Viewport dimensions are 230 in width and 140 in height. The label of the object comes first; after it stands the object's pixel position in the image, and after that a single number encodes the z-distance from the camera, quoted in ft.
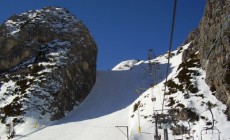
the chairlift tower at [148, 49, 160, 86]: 308.65
